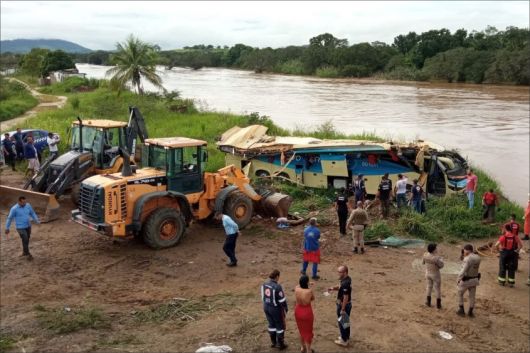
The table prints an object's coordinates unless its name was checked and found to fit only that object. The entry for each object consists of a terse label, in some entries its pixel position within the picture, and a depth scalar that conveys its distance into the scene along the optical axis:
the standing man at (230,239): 9.66
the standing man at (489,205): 13.52
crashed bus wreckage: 14.79
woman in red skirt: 6.55
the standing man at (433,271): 8.23
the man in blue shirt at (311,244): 9.20
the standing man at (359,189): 13.46
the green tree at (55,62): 58.19
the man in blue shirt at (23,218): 10.04
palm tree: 35.19
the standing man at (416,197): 13.51
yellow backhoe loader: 12.58
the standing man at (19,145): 18.36
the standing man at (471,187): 13.95
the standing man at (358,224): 10.73
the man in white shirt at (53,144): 16.70
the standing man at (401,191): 13.62
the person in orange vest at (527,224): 12.34
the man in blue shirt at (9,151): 17.83
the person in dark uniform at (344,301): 6.97
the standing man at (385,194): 13.29
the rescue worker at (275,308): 6.72
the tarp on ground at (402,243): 11.84
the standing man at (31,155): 16.53
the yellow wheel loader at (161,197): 10.33
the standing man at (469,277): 8.07
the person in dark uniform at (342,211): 12.03
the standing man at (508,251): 9.54
